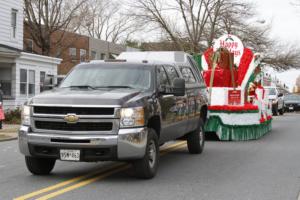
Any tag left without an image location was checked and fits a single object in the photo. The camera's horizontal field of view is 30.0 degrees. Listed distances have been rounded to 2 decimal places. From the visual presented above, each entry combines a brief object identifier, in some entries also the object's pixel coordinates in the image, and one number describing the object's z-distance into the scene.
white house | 25.70
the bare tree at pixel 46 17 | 42.16
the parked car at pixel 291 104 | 43.22
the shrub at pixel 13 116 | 24.01
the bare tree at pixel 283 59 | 57.40
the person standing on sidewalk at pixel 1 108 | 20.38
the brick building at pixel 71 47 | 44.72
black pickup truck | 8.09
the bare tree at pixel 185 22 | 47.72
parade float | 15.27
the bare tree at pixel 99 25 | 53.38
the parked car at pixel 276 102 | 34.13
